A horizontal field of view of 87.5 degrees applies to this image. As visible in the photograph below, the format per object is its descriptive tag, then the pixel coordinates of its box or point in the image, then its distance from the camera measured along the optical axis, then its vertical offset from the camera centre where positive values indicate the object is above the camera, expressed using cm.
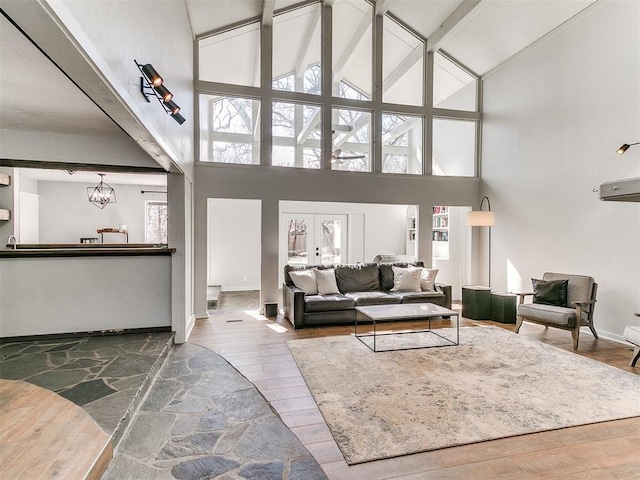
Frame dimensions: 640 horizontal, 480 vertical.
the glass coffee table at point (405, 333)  418 -139
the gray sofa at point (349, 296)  506 -99
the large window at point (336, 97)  593 +260
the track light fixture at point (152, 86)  232 +108
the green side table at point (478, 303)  562 -114
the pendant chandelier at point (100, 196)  666 +74
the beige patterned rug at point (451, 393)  234 -138
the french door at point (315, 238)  879 -9
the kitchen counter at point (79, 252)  369 -22
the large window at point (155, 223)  834 +27
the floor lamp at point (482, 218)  593 +32
